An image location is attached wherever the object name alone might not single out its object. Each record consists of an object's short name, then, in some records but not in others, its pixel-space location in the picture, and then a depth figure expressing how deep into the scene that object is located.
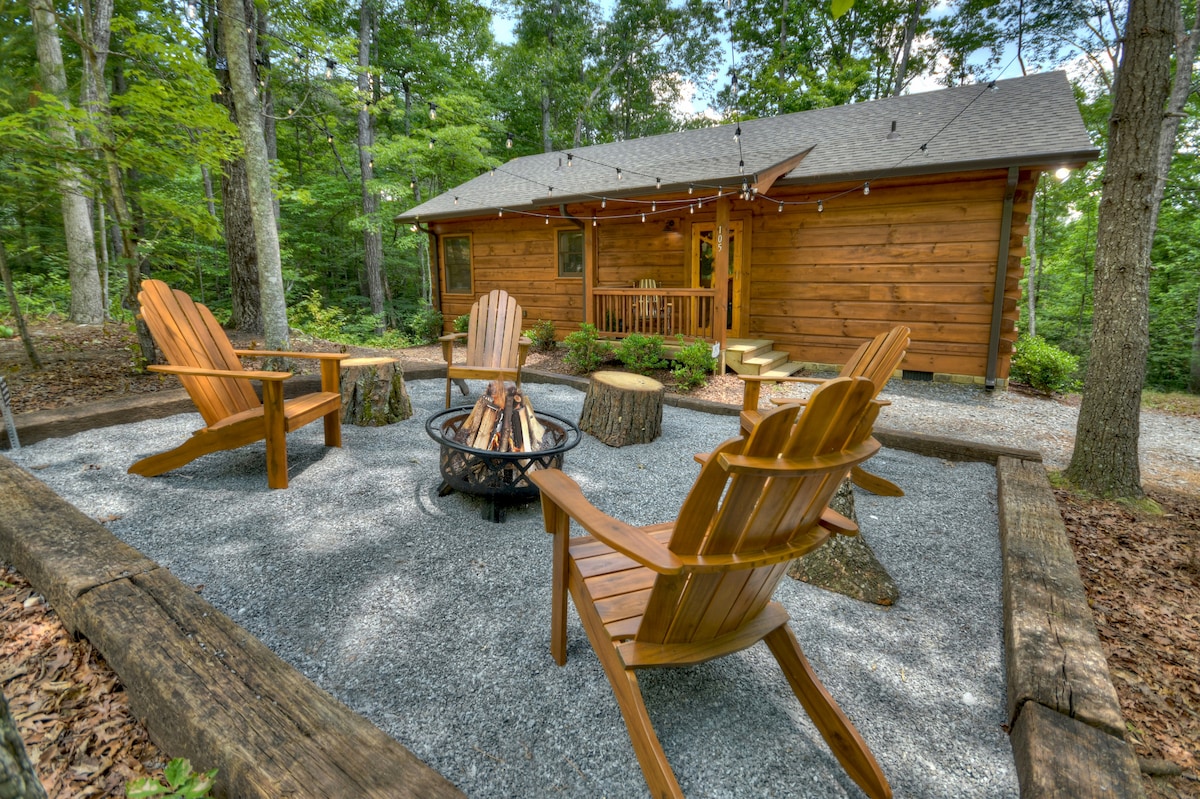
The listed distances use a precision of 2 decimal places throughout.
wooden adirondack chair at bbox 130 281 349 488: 2.72
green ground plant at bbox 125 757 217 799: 0.85
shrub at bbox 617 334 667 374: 6.23
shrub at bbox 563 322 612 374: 6.48
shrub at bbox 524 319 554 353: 8.02
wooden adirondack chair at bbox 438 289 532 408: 4.41
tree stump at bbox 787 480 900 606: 2.00
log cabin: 5.62
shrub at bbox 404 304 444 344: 9.81
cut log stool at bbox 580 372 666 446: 3.83
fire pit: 2.45
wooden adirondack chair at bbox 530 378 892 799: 0.97
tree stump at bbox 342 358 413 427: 4.04
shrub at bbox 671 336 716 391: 5.62
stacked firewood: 2.71
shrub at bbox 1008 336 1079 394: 5.68
